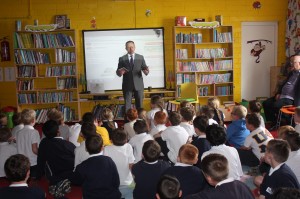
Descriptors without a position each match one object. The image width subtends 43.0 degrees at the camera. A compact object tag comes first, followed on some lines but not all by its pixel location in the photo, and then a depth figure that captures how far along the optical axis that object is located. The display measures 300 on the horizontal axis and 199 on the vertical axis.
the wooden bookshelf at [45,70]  7.89
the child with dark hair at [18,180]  2.54
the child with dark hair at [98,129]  4.49
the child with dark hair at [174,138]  4.30
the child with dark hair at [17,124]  4.80
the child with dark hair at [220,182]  2.20
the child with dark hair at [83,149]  3.87
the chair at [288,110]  6.04
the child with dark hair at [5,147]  4.17
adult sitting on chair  6.62
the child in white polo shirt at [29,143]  4.36
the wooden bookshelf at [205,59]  8.17
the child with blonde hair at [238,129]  4.84
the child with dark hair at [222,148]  3.54
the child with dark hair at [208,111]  4.89
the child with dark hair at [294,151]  3.28
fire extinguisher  8.12
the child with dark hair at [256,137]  4.21
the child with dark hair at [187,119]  4.73
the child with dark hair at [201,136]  3.87
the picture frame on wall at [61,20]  8.01
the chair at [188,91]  7.75
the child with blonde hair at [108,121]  5.03
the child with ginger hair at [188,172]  2.88
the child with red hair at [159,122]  4.74
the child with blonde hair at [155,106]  5.62
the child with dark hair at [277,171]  2.71
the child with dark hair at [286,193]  1.85
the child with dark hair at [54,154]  4.00
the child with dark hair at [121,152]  3.90
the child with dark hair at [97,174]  3.22
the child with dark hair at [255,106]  5.51
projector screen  8.14
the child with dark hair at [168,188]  2.22
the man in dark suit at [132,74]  7.15
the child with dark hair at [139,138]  4.24
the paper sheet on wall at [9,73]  8.27
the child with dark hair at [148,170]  3.12
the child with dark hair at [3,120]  5.13
